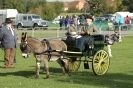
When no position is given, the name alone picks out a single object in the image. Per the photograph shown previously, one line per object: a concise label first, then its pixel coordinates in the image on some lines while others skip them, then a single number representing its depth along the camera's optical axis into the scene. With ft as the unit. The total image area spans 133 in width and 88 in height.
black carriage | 55.43
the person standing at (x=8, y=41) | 67.31
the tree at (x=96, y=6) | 241.57
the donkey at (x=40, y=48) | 50.98
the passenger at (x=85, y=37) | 55.05
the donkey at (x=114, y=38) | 78.42
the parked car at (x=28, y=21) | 224.94
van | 240.53
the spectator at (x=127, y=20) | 178.91
